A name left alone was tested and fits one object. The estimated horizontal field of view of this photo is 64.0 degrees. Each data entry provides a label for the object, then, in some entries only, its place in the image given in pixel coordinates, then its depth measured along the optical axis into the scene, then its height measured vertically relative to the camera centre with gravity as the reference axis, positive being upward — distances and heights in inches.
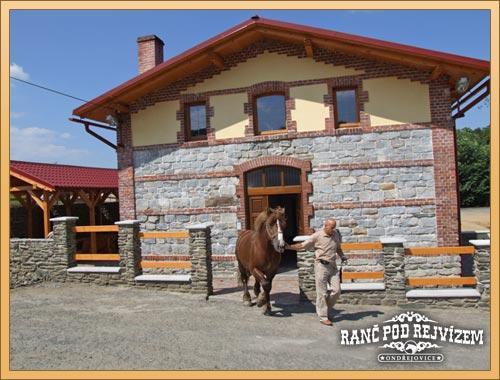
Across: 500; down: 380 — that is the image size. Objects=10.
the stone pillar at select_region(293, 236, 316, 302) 316.5 -60.3
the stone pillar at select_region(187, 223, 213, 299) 349.7 -51.6
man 272.1 -46.4
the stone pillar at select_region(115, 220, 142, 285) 383.6 -45.3
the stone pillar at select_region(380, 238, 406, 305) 305.3 -57.0
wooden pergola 522.0 +25.2
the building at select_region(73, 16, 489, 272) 396.2 +71.7
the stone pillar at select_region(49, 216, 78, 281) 406.9 -45.0
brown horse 275.6 -36.5
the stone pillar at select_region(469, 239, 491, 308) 290.8 -53.7
